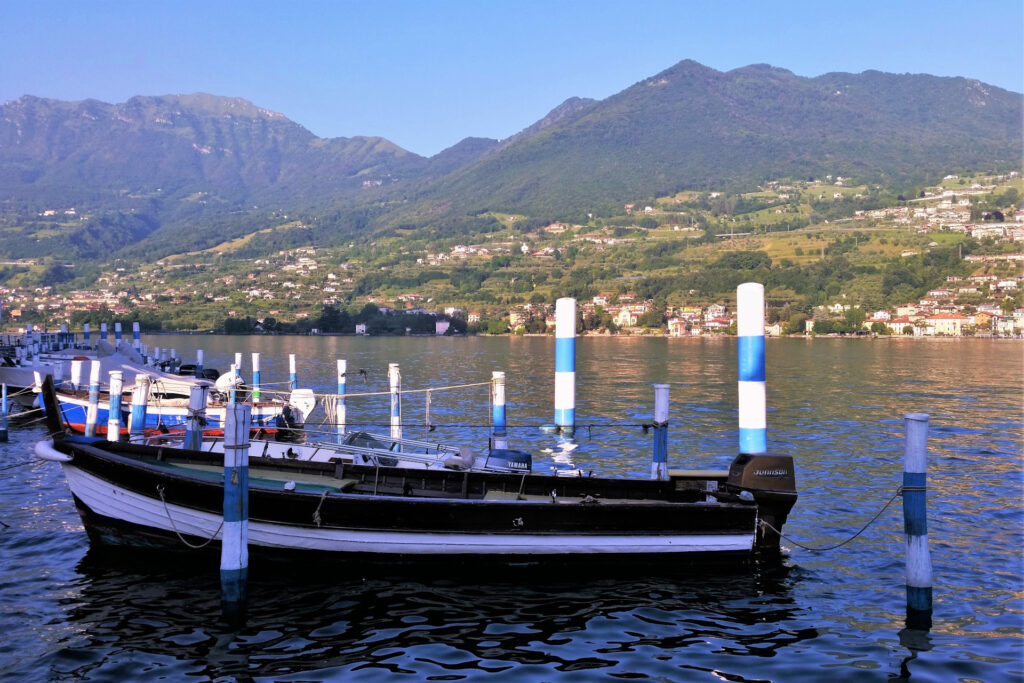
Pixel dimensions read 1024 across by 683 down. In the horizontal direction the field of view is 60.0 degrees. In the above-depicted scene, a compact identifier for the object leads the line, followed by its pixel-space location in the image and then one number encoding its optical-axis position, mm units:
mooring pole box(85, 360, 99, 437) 20609
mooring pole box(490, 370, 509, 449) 19016
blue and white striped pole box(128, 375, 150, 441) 18766
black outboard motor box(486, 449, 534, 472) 14891
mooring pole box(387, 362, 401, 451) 21453
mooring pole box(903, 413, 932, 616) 10117
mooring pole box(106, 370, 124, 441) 19125
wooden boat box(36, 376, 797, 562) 11711
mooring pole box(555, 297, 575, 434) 19875
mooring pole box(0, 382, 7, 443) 25797
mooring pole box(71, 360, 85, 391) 24297
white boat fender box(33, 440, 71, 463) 12961
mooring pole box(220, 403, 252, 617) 10359
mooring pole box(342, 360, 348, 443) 25047
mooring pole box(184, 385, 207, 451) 16558
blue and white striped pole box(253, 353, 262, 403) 29416
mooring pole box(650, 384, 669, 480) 14195
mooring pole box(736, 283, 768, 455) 13172
